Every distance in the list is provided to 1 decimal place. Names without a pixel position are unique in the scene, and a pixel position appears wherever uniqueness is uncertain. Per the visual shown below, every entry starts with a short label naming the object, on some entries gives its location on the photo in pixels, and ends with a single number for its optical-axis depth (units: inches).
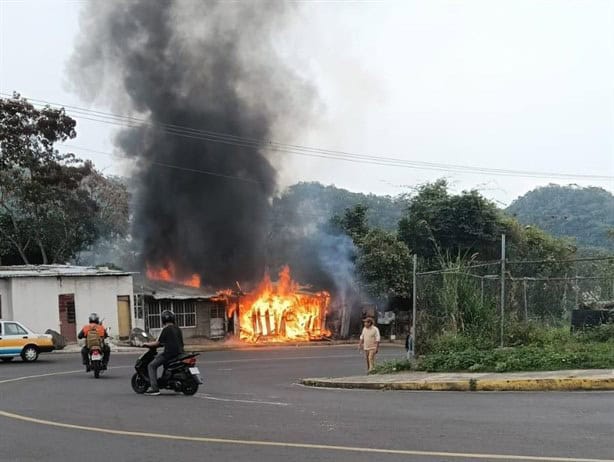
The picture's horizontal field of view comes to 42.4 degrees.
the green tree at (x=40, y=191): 1566.2
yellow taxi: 973.2
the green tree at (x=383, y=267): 1609.3
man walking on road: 689.6
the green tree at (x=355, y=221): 1801.2
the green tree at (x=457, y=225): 1760.6
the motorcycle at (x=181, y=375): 538.3
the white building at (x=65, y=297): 1334.9
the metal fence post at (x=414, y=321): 676.7
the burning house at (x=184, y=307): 1514.5
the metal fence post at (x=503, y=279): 631.2
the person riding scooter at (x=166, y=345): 532.1
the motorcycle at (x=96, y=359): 725.9
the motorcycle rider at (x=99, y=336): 729.6
